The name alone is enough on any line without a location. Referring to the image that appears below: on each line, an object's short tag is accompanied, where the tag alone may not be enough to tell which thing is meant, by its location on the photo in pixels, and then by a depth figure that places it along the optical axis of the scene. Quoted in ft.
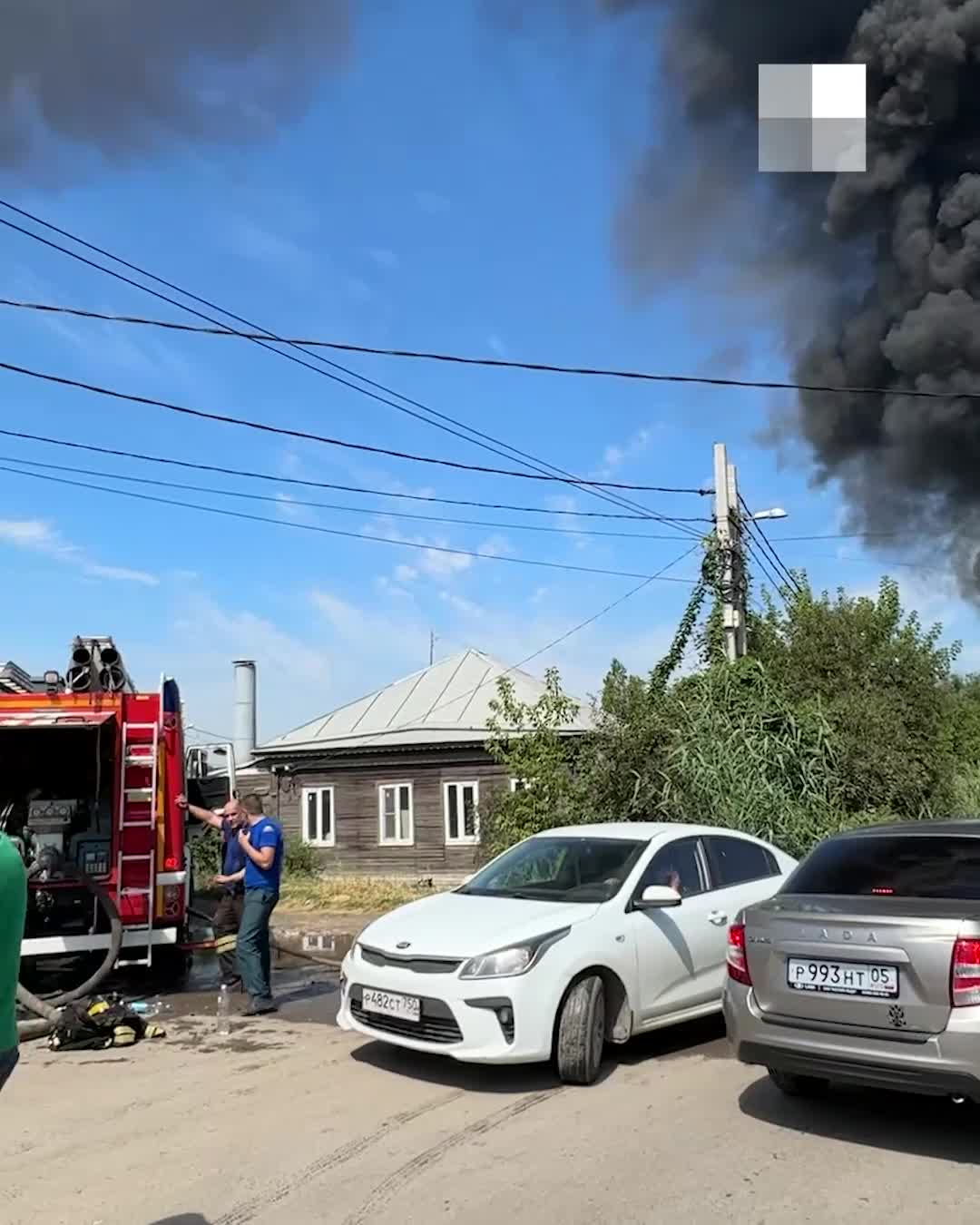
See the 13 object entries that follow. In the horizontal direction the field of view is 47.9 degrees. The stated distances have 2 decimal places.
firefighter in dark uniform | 29.30
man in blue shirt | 27.09
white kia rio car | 19.67
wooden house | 82.79
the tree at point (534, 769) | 48.37
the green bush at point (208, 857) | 74.84
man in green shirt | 9.39
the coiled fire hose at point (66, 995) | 26.31
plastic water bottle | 26.20
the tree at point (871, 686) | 45.75
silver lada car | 15.07
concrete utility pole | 54.44
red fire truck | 30.66
